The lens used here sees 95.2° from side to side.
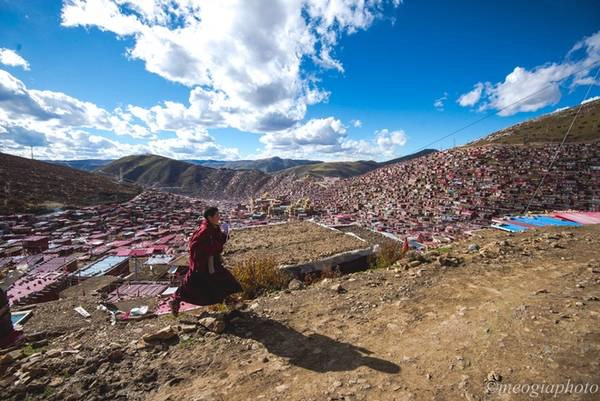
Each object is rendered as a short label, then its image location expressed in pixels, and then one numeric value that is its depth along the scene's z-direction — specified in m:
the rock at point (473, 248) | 6.77
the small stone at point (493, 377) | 2.44
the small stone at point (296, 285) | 5.41
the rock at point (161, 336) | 3.57
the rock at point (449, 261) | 5.80
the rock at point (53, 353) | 3.36
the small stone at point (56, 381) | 2.85
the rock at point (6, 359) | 3.22
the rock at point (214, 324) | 3.75
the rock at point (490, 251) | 6.13
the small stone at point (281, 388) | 2.66
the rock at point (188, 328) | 3.78
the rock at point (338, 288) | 5.02
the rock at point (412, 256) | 6.27
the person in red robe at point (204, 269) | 3.87
